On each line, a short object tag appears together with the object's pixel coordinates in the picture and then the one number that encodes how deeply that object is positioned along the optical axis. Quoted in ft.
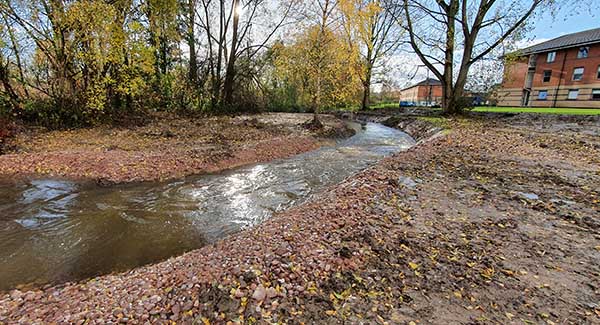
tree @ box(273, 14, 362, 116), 42.27
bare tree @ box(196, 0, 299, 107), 65.10
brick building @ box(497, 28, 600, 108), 89.62
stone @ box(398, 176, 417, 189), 16.96
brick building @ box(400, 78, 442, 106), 197.95
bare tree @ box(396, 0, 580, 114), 49.08
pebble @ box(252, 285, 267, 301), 7.87
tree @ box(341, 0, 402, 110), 46.94
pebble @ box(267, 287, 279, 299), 7.97
